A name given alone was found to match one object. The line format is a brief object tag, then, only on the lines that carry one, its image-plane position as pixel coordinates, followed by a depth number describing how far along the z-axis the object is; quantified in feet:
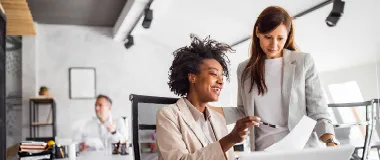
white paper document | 3.29
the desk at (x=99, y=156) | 8.87
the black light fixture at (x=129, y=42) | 22.70
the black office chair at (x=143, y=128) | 4.84
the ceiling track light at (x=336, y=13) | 11.51
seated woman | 3.84
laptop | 2.41
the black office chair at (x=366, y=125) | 6.86
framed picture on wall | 23.06
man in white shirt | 12.98
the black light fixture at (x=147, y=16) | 16.85
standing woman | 4.87
